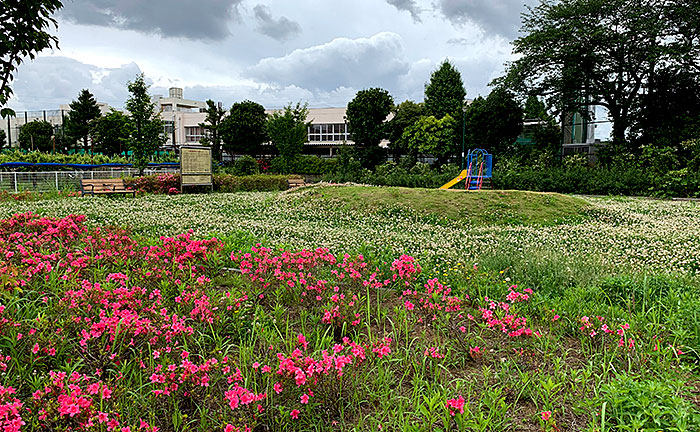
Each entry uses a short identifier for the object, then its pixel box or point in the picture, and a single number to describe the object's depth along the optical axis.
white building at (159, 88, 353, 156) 56.66
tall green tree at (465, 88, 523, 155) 27.95
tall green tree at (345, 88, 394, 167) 34.41
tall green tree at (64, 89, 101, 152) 48.87
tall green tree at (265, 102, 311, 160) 32.69
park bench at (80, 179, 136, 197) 15.44
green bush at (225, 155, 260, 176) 30.12
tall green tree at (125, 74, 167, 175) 20.94
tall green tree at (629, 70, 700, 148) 21.50
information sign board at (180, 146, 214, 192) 18.11
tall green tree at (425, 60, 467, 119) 36.88
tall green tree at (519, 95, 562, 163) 26.19
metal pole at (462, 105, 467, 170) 29.27
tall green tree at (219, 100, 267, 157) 40.59
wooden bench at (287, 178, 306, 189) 21.41
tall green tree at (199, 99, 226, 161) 41.88
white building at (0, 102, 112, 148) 62.09
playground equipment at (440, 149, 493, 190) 19.81
